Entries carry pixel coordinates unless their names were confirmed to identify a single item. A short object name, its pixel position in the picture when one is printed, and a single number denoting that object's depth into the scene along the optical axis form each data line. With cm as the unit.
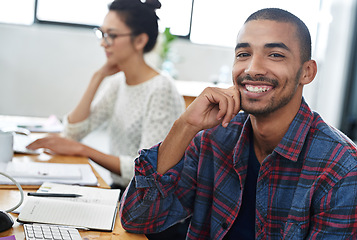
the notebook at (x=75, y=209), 113
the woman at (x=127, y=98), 205
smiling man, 114
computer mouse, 104
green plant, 433
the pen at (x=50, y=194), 129
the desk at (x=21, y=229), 105
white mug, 157
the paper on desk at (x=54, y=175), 143
